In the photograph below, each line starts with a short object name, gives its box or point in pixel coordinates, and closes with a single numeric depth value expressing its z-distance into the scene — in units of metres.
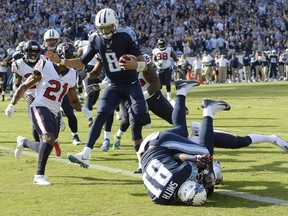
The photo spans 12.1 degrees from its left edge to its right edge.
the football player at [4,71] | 42.33
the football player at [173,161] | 11.93
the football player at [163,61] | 39.71
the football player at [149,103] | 17.24
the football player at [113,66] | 15.30
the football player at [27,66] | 17.51
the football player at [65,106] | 20.03
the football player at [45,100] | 14.62
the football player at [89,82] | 26.62
